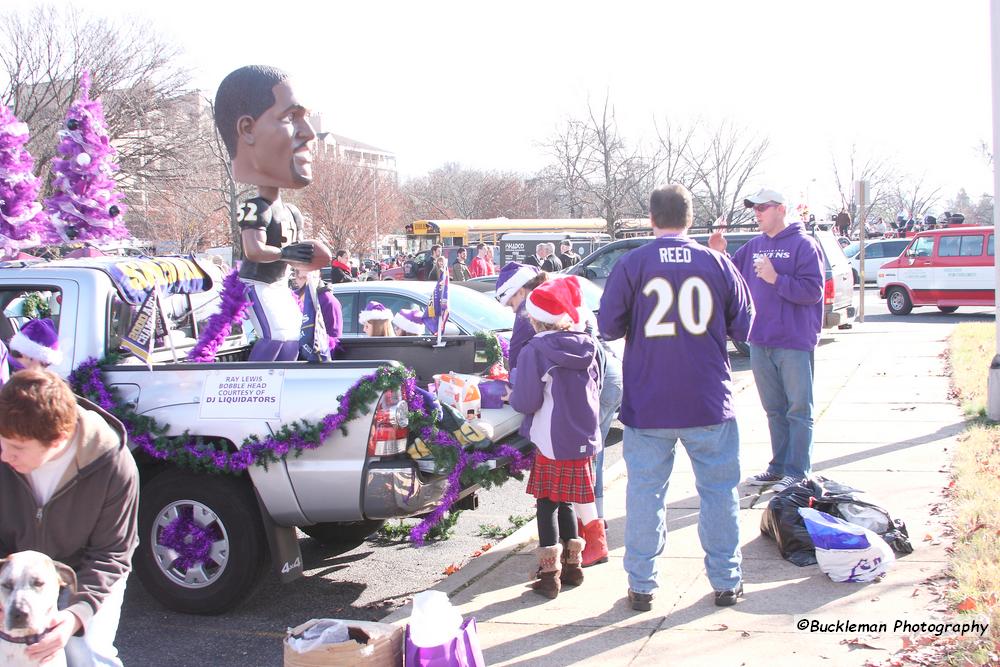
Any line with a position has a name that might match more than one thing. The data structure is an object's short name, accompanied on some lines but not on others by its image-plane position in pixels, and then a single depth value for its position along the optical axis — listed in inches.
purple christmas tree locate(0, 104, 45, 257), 325.1
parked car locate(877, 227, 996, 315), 804.6
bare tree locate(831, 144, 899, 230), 2566.4
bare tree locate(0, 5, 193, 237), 1344.7
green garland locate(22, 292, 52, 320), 249.0
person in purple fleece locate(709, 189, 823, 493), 258.7
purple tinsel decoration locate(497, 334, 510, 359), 261.0
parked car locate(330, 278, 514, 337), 348.5
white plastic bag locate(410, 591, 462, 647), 140.0
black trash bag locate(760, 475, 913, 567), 207.2
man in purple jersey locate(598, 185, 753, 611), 184.5
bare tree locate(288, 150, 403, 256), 1952.5
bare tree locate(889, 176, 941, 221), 2709.2
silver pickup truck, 193.3
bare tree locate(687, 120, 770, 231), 1963.6
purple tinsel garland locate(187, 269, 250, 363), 236.2
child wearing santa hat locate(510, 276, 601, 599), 198.5
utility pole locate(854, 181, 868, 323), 752.3
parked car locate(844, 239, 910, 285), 1273.4
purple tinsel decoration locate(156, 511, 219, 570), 201.5
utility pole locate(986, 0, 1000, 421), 317.7
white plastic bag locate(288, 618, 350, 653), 142.8
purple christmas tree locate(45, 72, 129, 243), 323.6
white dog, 107.7
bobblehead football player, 237.9
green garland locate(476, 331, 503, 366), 258.2
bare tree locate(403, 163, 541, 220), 2824.8
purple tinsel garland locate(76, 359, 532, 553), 191.2
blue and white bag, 190.9
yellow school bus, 1621.6
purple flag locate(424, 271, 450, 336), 254.7
